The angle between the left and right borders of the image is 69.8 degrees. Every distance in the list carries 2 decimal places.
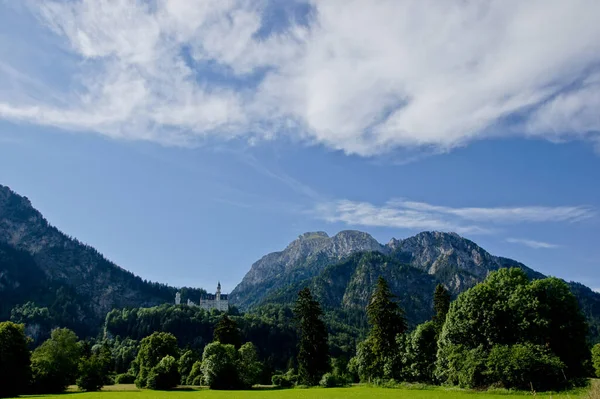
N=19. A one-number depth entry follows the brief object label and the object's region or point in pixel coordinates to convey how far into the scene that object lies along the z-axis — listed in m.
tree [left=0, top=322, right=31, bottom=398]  55.44
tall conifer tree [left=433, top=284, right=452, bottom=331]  69.53
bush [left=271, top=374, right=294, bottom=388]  86.56
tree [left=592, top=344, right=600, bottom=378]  87.29
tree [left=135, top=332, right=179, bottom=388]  87.38
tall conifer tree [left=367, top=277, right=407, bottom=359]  72.75
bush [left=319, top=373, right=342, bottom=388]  72.05
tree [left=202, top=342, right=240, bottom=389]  75.06
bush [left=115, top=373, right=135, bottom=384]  96.06
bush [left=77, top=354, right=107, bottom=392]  68.56
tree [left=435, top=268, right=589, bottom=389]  47.53
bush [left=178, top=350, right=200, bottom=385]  90.21
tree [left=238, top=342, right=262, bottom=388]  77.75
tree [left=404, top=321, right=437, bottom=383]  65.62
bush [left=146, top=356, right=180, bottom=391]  75.06
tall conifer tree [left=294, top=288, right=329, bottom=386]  75.46
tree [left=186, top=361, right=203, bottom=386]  84.36
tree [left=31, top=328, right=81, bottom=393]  63.81
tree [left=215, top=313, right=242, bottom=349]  87.69
